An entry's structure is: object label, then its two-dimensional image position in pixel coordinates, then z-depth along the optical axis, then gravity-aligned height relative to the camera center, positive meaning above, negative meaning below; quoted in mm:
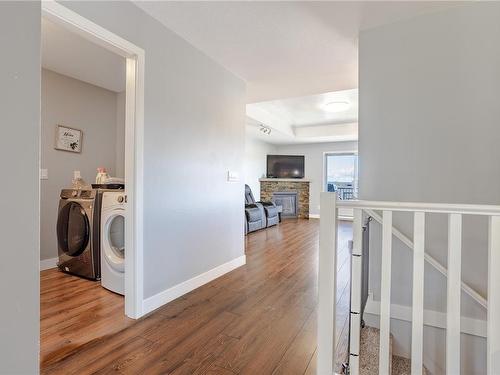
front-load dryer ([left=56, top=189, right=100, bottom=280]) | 2699 -528
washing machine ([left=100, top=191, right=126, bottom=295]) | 2385 -560
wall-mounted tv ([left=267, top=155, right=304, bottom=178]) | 8055 +596
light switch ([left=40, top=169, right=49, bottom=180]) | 3104 +95
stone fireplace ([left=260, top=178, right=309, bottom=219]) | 7914 -258
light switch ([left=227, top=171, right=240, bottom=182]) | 3100 +103
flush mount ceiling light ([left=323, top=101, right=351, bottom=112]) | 4812 +1497
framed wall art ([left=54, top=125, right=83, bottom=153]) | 3211 +544
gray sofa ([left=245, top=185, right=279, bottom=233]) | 5430 -630
